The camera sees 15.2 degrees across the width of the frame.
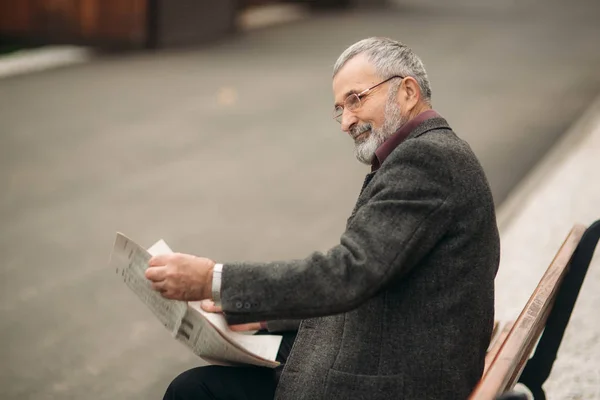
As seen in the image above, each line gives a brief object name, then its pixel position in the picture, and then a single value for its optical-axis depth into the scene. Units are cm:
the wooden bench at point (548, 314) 418
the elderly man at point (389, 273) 395
